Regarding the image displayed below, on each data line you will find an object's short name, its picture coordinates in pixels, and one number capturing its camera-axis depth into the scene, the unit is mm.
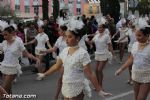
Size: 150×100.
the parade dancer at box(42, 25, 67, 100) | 8084
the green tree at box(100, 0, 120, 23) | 20603
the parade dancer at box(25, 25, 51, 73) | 10941
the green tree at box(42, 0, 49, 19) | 19102
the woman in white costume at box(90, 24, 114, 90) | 8708
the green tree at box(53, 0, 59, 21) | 20611
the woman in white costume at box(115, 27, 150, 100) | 5901
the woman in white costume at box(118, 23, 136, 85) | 10143
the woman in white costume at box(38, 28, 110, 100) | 5064
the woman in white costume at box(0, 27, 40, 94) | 6785
